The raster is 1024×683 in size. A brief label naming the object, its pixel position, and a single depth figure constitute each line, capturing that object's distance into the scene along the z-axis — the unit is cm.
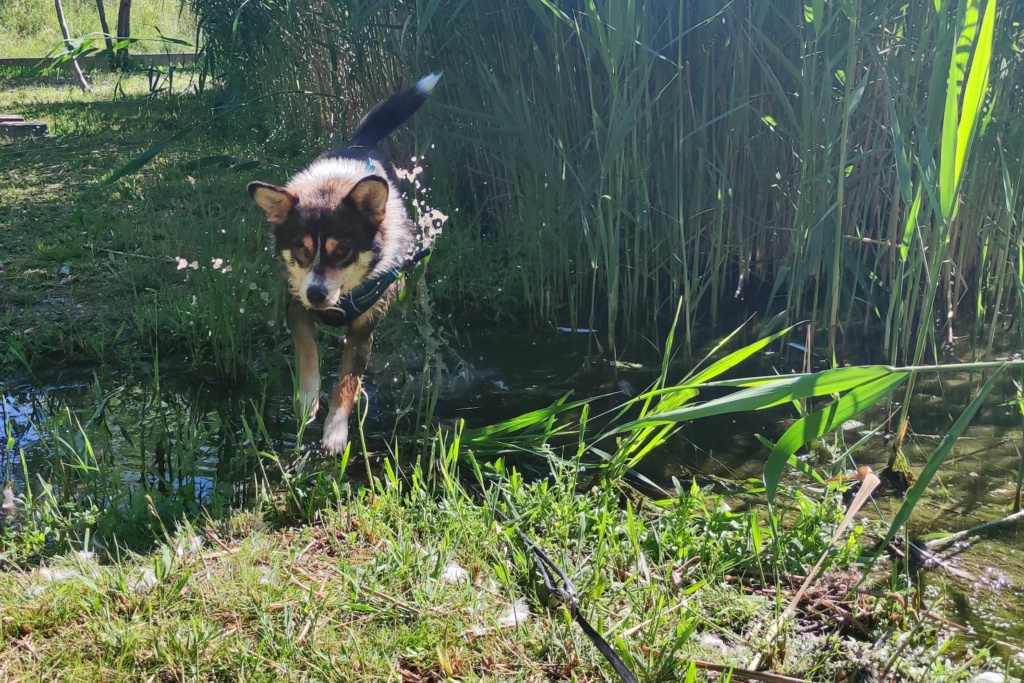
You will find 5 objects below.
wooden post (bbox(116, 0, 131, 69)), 1282
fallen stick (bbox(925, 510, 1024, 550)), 201
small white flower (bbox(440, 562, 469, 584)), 184
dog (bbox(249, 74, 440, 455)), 280
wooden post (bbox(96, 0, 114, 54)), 1326
